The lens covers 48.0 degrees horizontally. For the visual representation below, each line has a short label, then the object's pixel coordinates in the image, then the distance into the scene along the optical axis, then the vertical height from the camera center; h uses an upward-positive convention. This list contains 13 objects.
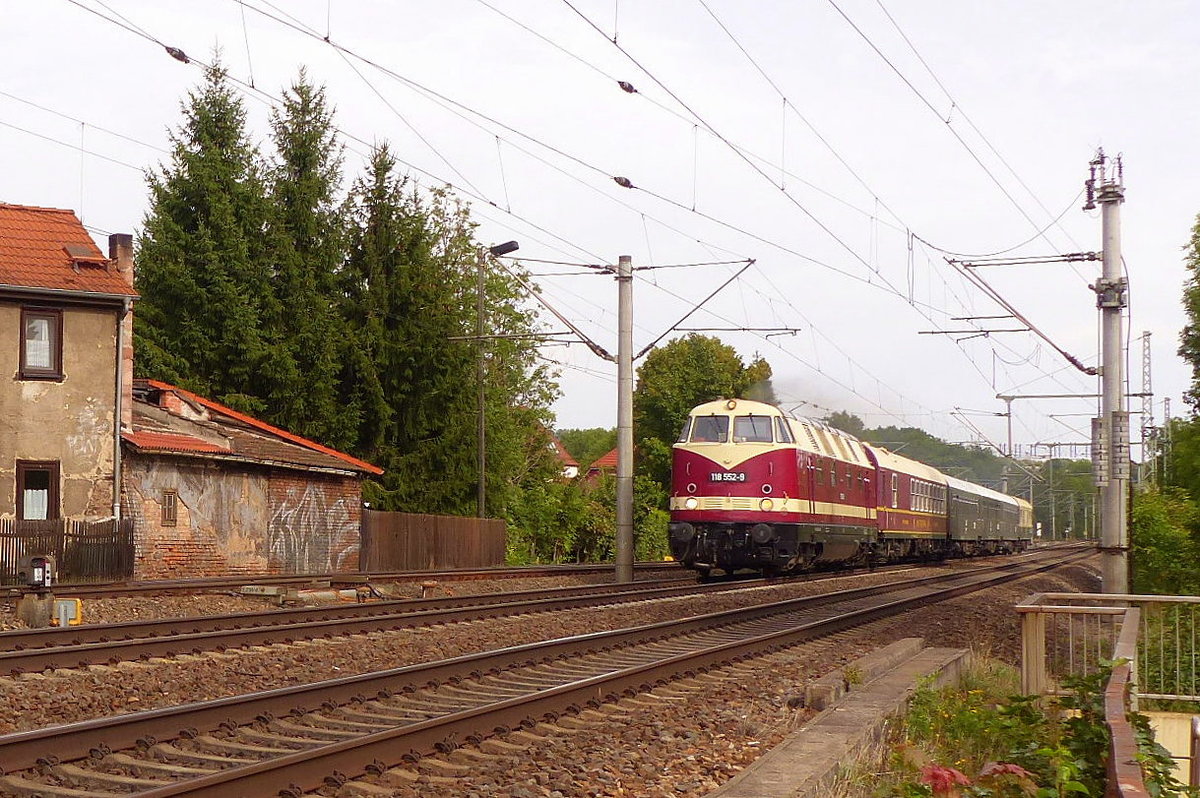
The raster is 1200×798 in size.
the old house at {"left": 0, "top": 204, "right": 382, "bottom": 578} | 26.36 +0.55
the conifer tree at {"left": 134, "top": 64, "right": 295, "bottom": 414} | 42.41 +6.30
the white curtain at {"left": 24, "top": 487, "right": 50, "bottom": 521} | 26.34 -0.65
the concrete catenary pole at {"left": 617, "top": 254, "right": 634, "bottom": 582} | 28.89 +1.24
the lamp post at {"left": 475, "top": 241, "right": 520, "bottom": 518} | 40.88 +1.48
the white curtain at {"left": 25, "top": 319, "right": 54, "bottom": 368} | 26.55 +2.50
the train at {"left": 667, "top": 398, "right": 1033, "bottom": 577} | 28.20 -0.34
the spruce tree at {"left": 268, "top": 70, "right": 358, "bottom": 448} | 43.06 +6.86
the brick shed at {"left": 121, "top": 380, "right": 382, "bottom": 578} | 28.16 -0.48
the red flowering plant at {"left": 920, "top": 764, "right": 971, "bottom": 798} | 6.23 -1.41
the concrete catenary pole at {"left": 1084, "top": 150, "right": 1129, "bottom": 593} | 20.56 +0.76
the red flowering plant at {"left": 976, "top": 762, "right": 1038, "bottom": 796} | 6.74 -1.59
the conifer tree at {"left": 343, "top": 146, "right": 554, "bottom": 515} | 44.25 +3.98
